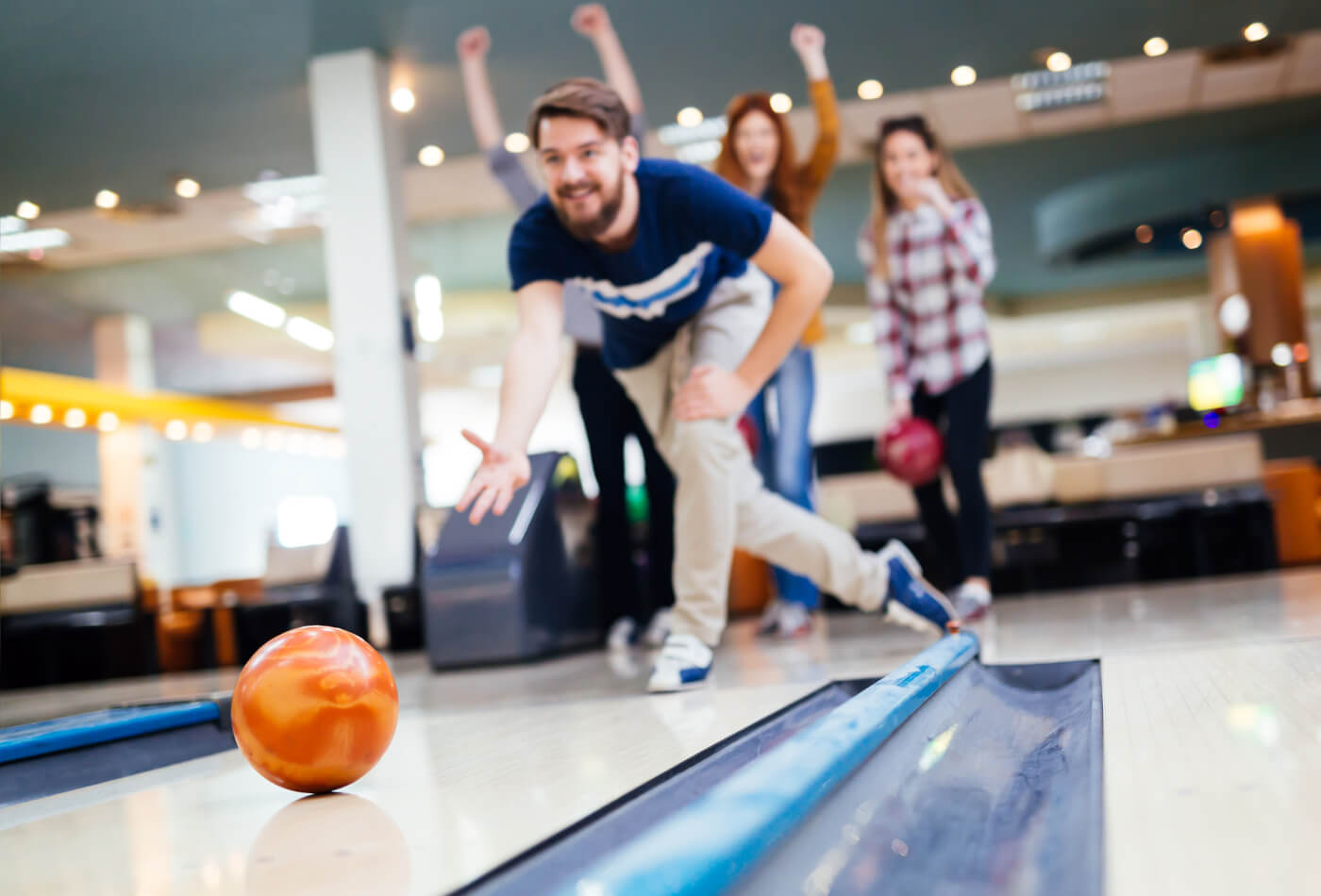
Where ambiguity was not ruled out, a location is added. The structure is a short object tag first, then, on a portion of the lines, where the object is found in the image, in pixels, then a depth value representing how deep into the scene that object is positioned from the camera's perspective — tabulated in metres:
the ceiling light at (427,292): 6.64
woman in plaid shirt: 3.39
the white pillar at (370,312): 5.28
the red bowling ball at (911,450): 3.41
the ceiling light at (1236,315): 10.71
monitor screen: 9.33
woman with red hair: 3.51
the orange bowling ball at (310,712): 1.45
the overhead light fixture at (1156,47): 6.26
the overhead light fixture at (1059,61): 6.30
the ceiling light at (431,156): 6.90
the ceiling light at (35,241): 7.91
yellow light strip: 11.16
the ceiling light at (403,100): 6.00
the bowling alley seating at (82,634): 5.87
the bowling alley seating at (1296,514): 5.44
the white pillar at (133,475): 11.37
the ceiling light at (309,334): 12.14
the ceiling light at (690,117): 6.59
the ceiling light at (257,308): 11.03
